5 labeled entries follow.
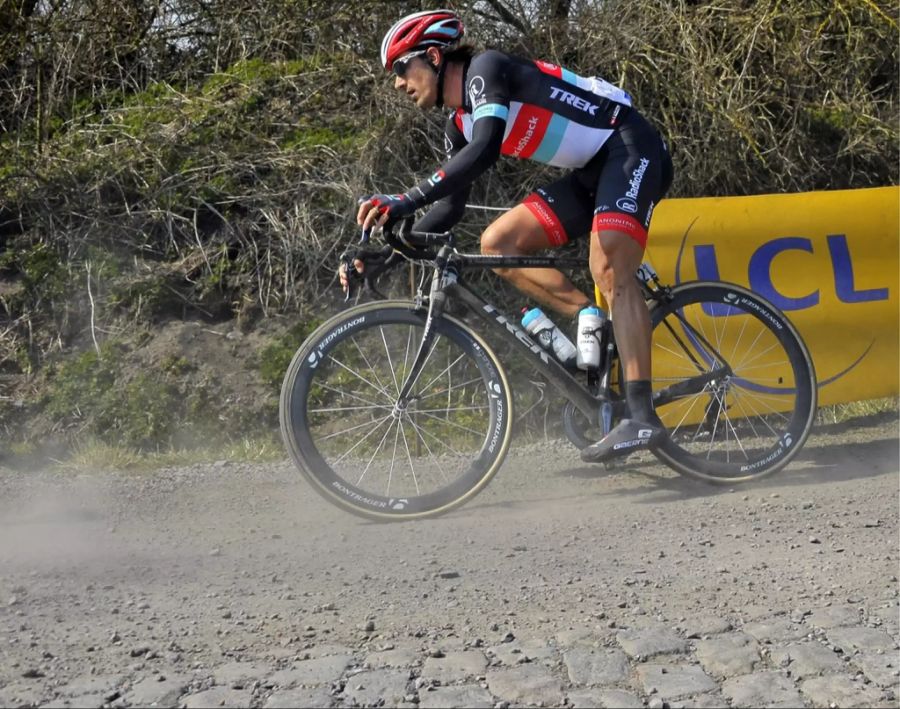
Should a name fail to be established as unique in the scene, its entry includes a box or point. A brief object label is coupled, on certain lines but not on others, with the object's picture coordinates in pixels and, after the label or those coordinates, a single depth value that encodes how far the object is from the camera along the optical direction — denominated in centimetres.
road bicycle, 538
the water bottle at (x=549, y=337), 574
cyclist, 532
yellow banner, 700
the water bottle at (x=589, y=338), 570
